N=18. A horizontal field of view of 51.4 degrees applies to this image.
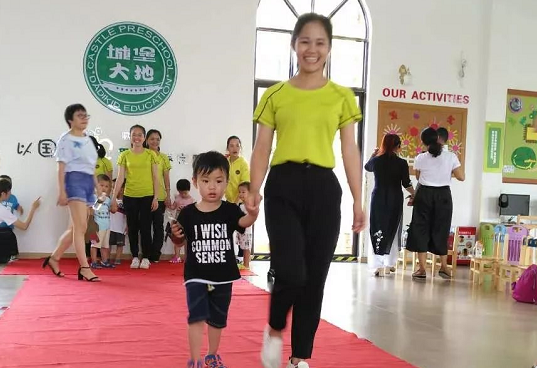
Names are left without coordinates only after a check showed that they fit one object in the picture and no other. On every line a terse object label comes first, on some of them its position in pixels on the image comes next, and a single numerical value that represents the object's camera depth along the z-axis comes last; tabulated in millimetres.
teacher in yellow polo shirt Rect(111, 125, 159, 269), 5457
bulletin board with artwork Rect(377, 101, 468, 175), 7047
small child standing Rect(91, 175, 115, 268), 5551
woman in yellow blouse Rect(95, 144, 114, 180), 5953
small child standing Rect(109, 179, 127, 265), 5902
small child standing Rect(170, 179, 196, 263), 6160
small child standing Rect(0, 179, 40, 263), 5543
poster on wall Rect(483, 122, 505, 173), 7441
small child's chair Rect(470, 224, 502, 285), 5515
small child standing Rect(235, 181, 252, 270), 5504
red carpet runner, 2492
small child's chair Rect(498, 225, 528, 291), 5280
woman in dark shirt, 5562
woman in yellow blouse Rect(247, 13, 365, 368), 2100
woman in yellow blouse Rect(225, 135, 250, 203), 5727
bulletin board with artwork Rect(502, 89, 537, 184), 7656
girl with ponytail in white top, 5578
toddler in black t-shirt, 2232
